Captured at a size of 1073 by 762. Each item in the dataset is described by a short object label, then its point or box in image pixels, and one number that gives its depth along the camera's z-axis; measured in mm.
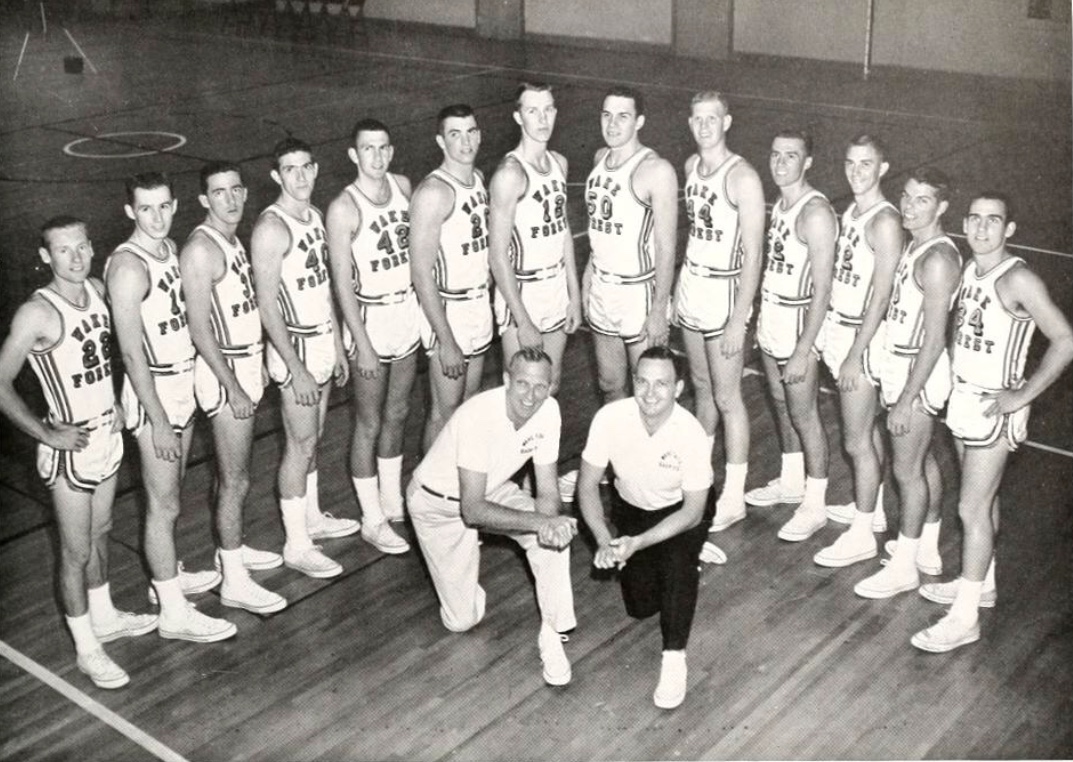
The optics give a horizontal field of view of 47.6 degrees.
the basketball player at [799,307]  5762
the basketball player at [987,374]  4898
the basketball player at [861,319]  5527
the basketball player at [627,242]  6129
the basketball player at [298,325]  5570
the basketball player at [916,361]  5219
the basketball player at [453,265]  6004
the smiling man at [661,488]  4922
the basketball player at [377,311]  5855
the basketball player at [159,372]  5008
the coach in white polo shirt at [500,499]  4914
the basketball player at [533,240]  6152
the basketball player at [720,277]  5953
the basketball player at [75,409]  4734
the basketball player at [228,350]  5265
